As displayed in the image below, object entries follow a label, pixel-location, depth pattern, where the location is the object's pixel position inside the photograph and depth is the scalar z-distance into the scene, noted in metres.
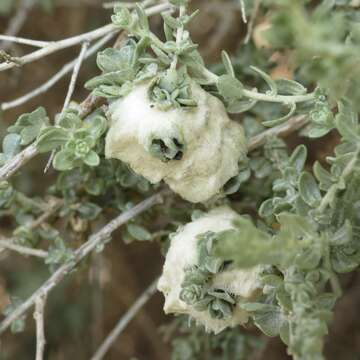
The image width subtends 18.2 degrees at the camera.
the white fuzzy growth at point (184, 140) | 0.22
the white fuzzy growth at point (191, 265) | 0.23
